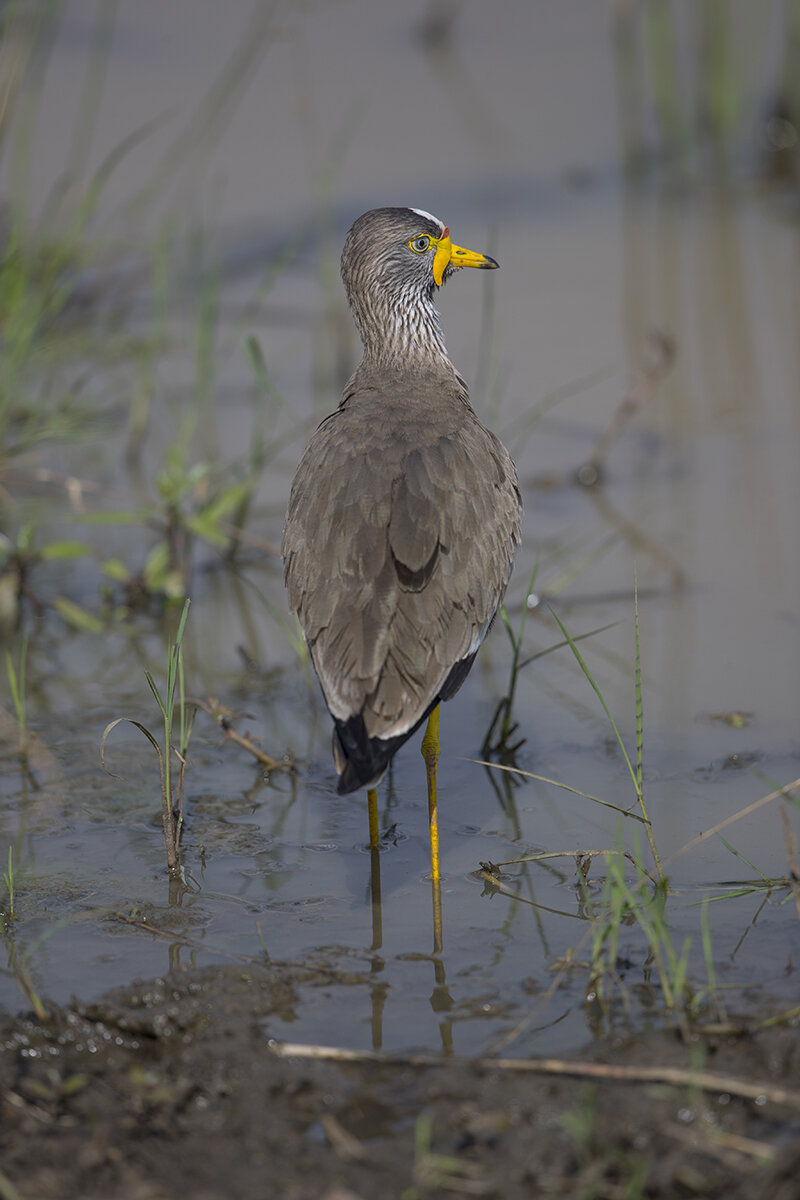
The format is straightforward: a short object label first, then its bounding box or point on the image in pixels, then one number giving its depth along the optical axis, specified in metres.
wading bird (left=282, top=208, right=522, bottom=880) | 7.36
